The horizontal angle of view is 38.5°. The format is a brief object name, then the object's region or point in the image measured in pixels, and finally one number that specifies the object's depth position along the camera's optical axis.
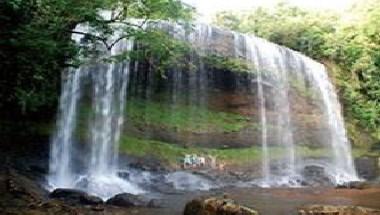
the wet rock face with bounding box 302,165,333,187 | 18.48
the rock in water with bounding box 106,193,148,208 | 12.32
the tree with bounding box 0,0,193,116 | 9.52
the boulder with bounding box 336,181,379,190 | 16.73
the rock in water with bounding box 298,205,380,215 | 9.25
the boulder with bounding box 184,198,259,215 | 8.79
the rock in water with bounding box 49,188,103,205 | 12.40
